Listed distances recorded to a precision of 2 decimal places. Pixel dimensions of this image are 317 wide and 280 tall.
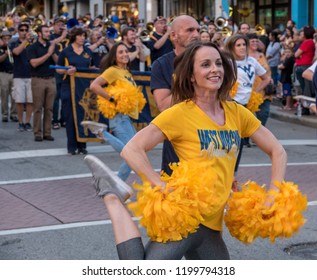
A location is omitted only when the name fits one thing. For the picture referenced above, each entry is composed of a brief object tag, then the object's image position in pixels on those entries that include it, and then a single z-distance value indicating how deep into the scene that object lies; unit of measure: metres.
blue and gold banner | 13.12
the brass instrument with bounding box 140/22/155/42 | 17.80
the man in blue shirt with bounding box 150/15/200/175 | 6.30
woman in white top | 11.50
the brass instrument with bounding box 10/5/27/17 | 28.52
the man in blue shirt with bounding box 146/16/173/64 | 15.62
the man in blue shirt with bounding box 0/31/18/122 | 16.81
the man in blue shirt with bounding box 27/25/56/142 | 14.20
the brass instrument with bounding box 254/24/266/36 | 21.61
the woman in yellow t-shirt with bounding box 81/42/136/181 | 9.65
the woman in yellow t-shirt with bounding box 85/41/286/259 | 4.34
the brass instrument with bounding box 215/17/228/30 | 21.18
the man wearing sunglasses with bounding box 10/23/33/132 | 15.56
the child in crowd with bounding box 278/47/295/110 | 18.81
